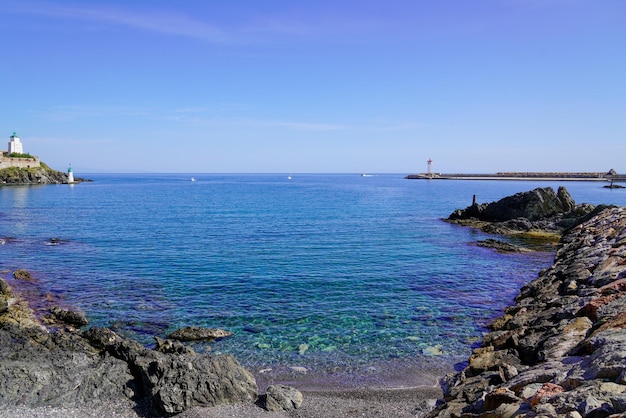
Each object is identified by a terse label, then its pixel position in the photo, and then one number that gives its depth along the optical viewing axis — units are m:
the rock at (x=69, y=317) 21.75
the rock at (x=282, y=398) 13.97
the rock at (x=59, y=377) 13.70
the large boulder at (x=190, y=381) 13.52
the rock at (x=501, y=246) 42.34
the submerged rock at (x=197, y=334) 20.00
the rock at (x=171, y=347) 17.44
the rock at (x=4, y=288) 25.66
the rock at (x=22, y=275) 30.12
